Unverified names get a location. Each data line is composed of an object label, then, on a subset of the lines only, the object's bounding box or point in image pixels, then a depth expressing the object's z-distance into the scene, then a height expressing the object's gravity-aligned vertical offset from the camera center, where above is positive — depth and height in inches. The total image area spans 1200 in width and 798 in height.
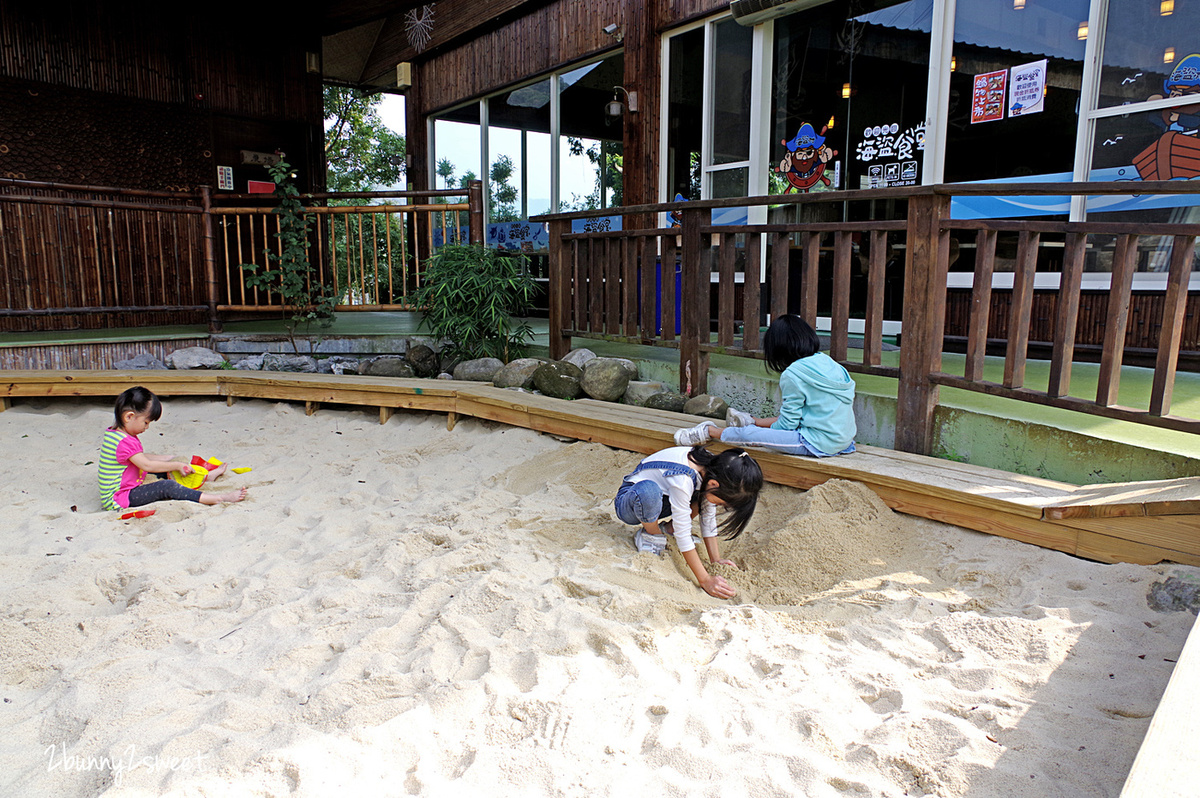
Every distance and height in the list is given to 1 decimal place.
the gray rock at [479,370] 238.1 -26.4
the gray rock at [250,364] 274.6 -29.0
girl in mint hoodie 140.8 -21.1
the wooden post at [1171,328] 107.3 -5.2
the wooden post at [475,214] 268.7 +26.3
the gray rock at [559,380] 207.3 -25.6
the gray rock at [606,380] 203.2 -24.9
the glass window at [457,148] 465.4 +88.1
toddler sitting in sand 151.8 -37.1
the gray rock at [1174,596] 95.6 -39.2
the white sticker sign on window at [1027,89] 206.4 +56.3
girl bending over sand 116.0 -34.3
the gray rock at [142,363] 265.6 -28.1
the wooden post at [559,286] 234.7 +0.4
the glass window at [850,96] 241.6 +67.5
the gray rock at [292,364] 272.1 -28.6
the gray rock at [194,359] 267.9 -27.0
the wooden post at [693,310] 184.1 -5.3
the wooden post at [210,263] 277.0 +8.0
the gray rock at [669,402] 189.6 -28.7
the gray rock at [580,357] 226.4 -21.1
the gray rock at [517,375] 223.6 -26.2
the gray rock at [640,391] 202.2 -28.0
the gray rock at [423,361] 254.2 -25.3
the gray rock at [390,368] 250.2 -27.3
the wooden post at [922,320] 138.6 -5.6
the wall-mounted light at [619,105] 323.2 +80.4
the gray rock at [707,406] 182.1 -28.8
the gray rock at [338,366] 269.2 -29.3
